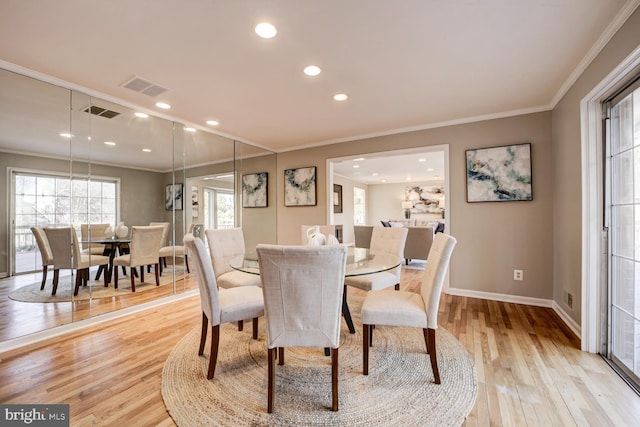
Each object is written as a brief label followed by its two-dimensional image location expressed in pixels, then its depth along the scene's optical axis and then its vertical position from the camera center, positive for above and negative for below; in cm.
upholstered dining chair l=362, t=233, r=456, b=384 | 185 -66
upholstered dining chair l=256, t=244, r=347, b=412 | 146 -45
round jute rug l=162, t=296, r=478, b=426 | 153 -110
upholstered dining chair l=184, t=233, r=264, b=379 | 189 -65
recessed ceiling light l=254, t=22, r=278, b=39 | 185 +124
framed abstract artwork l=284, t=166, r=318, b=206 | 498 +49
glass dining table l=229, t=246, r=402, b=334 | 217 -44
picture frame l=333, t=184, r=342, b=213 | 907 +50
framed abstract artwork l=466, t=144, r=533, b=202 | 339 +49
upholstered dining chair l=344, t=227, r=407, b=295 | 270 -44
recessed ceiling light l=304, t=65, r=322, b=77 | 238 +124
